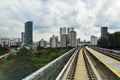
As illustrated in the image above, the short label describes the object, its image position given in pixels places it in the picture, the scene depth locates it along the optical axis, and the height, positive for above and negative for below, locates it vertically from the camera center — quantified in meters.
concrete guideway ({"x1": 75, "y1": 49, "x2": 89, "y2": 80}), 6.75 -2.93
